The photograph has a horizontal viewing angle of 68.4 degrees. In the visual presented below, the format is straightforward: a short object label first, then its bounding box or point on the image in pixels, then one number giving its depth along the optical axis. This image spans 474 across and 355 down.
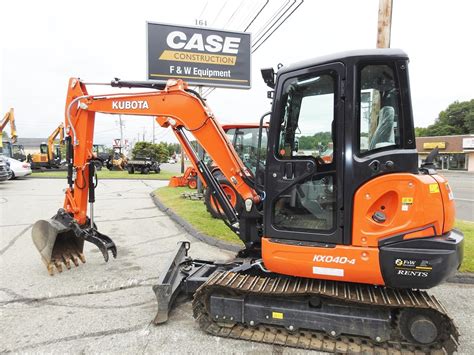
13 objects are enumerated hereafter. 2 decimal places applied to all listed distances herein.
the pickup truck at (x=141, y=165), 28.28
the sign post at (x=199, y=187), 12.45
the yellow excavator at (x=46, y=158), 29.38
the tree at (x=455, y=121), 60.69
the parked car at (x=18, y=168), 20.00
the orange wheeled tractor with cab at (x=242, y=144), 8.27
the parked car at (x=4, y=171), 16.55
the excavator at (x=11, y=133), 25.49
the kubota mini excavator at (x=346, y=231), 3.03
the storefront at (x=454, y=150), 44.59
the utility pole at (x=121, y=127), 57.34
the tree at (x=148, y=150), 37.22
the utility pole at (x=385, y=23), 6.29
